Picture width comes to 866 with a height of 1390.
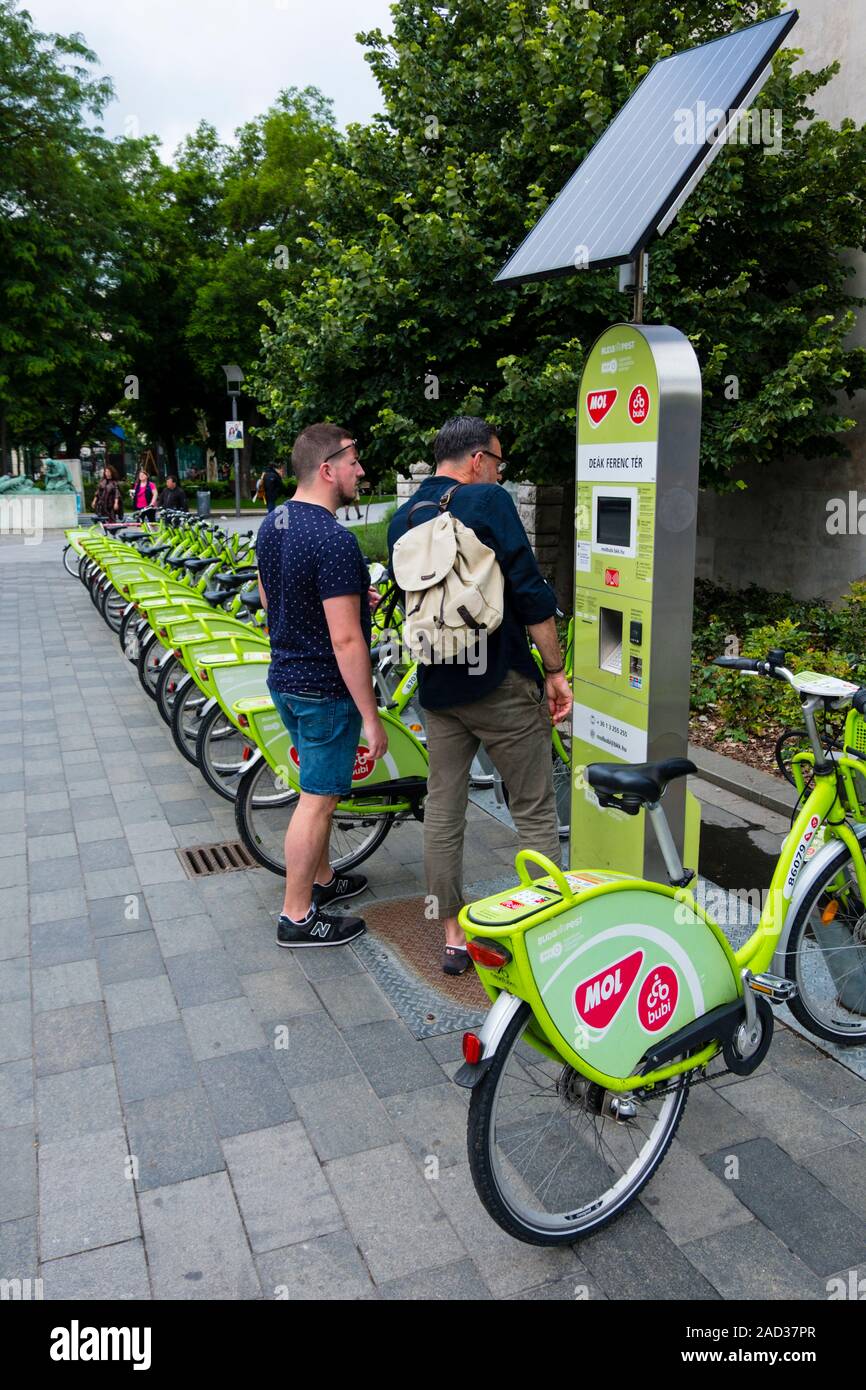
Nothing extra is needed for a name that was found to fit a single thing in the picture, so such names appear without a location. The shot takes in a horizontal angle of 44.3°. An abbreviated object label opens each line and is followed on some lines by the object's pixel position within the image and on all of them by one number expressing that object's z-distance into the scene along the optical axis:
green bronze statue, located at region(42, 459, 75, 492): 28.83
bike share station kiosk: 2.38
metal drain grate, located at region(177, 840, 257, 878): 4.84
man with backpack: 3.32
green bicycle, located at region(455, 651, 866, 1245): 2.29
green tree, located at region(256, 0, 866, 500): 7.32
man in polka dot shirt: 3.62
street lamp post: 24.80
